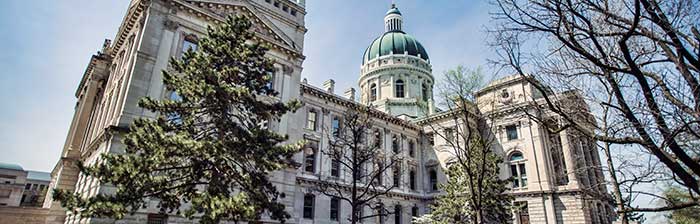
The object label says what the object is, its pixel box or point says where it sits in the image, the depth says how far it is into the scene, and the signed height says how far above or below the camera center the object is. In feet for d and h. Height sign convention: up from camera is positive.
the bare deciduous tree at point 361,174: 93.81 +15.49
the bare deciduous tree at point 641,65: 20.07 +10.16
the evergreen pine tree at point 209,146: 37.76 +8.99
